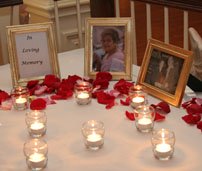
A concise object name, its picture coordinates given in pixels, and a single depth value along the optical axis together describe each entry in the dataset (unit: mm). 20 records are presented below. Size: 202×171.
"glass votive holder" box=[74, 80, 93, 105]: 1859
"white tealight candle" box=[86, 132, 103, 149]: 1525
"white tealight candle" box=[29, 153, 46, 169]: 1421
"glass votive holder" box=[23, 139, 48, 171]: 1424
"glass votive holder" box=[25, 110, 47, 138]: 1625
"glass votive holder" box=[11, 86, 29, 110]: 1840
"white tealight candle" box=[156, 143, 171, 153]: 1445
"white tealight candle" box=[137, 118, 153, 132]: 1612
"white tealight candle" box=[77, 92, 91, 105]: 1858
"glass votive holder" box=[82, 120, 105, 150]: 1529
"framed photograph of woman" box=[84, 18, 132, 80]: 2064
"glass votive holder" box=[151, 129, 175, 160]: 1447
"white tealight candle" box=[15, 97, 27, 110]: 1836
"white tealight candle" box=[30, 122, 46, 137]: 1622
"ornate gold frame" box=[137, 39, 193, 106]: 1757
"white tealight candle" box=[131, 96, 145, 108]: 1789
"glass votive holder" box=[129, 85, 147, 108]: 1793
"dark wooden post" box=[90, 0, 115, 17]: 2621
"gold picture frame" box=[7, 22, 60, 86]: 2056
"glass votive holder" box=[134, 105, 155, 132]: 1614
